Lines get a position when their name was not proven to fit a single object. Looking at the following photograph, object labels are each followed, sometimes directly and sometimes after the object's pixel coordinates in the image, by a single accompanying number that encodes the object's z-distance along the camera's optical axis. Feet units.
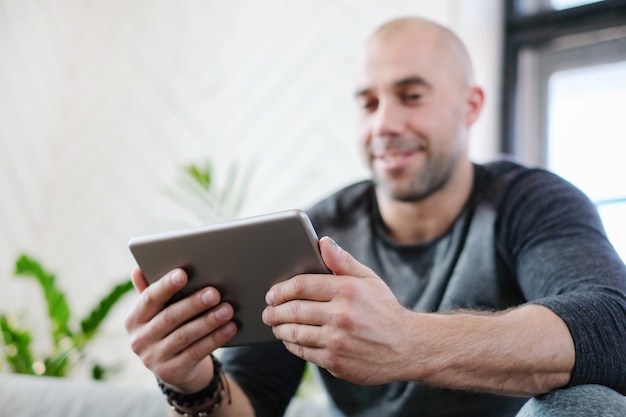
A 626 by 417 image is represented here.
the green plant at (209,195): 7.35
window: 6.55
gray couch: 4.48
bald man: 2.87
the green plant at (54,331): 7.18
